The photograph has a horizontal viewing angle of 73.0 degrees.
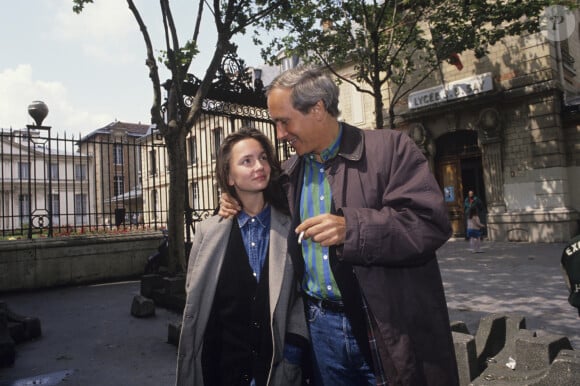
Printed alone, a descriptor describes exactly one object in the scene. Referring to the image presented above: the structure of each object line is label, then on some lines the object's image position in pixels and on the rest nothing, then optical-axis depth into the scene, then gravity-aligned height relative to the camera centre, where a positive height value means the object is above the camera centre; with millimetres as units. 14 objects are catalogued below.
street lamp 8453 +2331
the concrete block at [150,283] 7137 -1221
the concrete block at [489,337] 3361 -1228
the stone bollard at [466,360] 2912 -1181
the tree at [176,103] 7250 +2143
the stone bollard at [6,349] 4195 -1366
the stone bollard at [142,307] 6082 -1413
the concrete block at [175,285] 6578 -1182
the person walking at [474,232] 11633 -914
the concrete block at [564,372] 2230 -1007
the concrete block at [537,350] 2680 -1061
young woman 1876 -385
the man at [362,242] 1373 -129
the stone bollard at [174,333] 4699 -1429
